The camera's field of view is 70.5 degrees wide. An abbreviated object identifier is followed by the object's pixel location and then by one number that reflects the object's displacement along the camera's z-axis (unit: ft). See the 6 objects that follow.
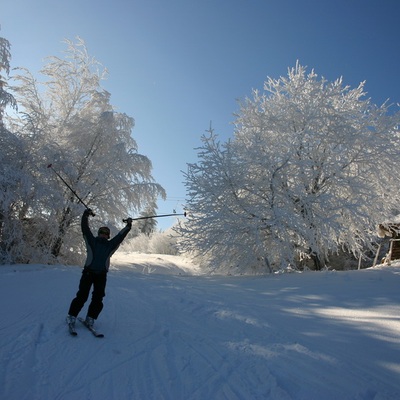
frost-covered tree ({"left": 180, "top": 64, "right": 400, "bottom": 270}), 34.14
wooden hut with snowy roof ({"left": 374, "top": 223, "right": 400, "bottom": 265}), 46.96
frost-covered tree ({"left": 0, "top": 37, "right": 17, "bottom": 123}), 38.73
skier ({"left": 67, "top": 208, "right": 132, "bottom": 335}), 14.34
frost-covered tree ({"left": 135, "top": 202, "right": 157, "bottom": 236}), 161.30
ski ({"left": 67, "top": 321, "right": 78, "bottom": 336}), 13.16
